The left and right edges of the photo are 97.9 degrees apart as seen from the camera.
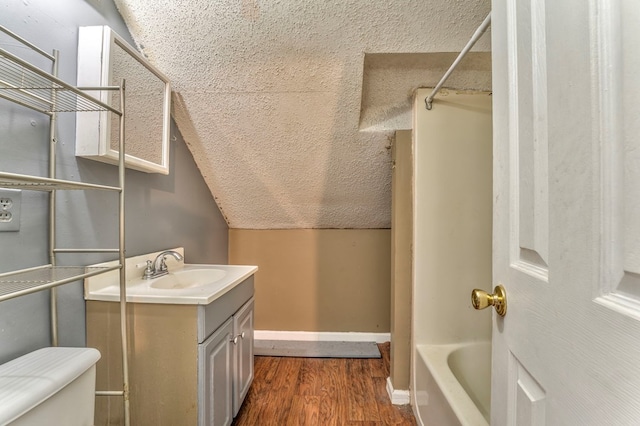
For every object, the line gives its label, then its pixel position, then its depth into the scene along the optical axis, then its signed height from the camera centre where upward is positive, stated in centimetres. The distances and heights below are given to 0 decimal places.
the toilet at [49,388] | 63 -42
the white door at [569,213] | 32 +1
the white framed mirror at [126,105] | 106 +52
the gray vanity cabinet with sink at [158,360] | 109 -57
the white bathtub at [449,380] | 112 -78
